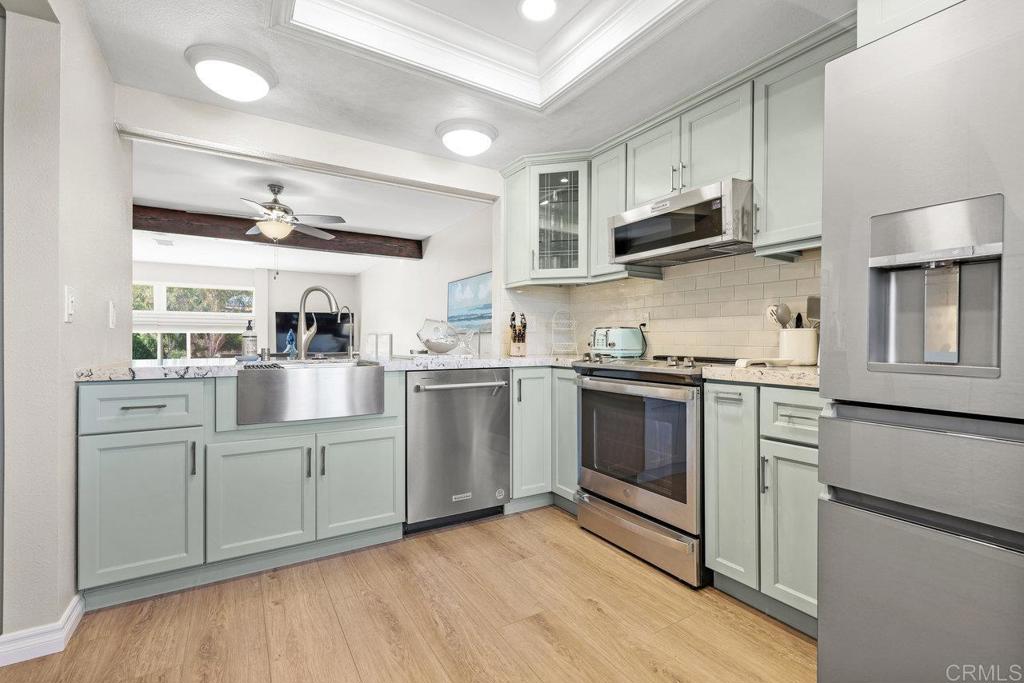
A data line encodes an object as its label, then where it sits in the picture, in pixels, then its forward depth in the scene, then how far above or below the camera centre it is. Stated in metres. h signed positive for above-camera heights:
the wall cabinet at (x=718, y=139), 2.13 +0.94
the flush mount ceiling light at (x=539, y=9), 1.96 +1.38
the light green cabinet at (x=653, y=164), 2.46 +0.95
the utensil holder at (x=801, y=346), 1.97 -0.02
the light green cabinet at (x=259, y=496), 2.07 -0.72
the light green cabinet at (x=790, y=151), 1.88 +0.78
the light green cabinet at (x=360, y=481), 2.31 -0.71
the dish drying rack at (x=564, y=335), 3.55 +0.04
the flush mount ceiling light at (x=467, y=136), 2.60 +1.11
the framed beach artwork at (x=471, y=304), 4.32 +0.34
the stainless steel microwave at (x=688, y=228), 2.08 +0.55
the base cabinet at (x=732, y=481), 1.83 -0.56
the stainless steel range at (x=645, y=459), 2.04 -0.57
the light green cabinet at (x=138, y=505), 1.82 -0.67
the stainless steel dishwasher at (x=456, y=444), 2.58 -0.59
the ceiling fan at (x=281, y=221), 4.02 +1.00
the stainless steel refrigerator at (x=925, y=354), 0.94 -0.03
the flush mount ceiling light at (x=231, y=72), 2.01 +1.14
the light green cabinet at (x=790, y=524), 1.63 -0.65
